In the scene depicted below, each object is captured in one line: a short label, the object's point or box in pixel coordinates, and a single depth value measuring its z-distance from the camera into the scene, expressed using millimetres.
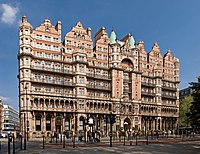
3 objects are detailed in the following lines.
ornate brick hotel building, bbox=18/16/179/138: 55969
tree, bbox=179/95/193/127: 83388
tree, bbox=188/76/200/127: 30594
